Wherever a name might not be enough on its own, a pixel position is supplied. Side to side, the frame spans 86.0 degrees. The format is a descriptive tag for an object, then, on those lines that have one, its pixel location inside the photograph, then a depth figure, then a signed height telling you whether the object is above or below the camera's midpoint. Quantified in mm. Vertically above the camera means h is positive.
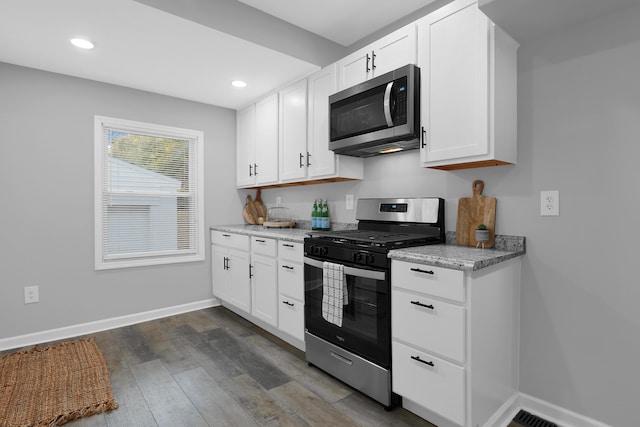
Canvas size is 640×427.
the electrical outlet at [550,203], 1818 +36
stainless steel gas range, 1925 -503
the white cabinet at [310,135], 2775 +658
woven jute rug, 1889 -1118
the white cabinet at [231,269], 3245 -603
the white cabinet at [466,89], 1777 +666
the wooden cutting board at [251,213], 4113 -36
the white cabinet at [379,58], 2160 +1045
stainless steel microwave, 2094 +633
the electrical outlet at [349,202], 3025 +66
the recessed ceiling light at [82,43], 2402 +1190
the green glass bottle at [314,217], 3210 -66
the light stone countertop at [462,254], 1581 -229
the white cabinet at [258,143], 3428 +717
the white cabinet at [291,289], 2570 -613
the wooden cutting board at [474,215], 2051 -33
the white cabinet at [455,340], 1582 -650
